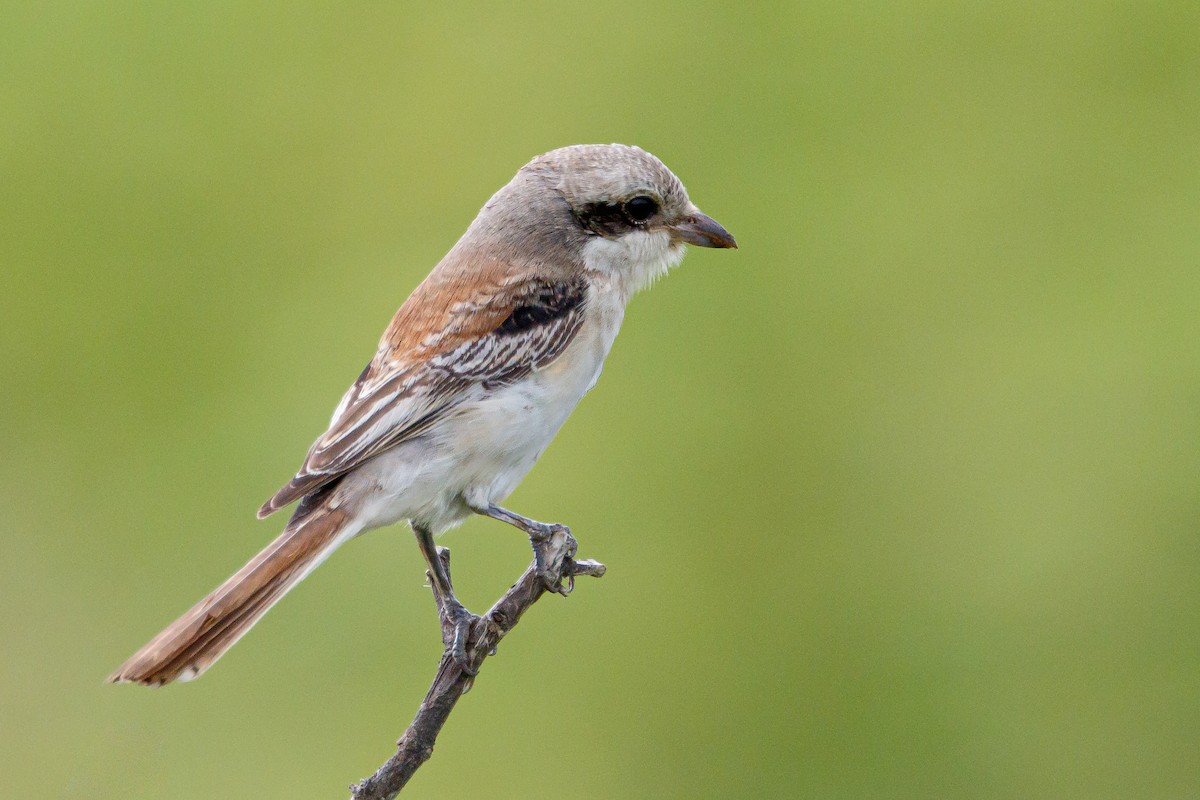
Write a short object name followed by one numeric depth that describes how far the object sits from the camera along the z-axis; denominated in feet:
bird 20.39
